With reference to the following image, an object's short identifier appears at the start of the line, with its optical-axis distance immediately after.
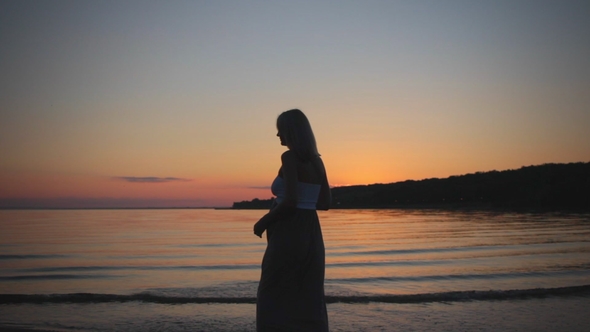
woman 3.32
